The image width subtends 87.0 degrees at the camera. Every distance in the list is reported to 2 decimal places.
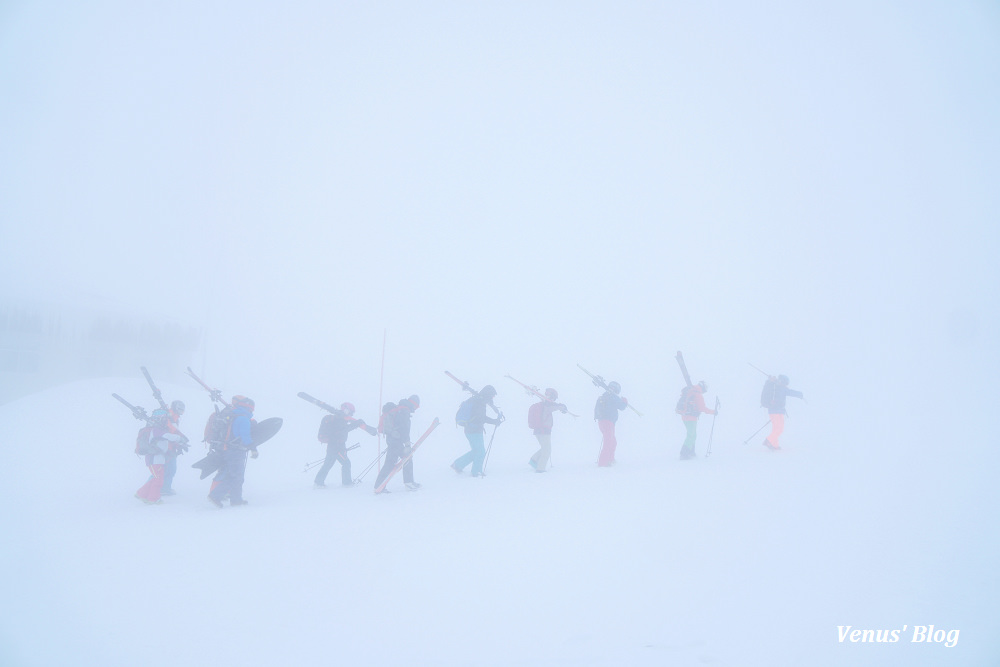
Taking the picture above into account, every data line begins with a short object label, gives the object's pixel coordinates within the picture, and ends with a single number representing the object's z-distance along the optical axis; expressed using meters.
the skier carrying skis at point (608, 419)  12.55
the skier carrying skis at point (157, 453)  10.10
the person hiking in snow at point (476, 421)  12.12
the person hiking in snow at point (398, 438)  10.77
